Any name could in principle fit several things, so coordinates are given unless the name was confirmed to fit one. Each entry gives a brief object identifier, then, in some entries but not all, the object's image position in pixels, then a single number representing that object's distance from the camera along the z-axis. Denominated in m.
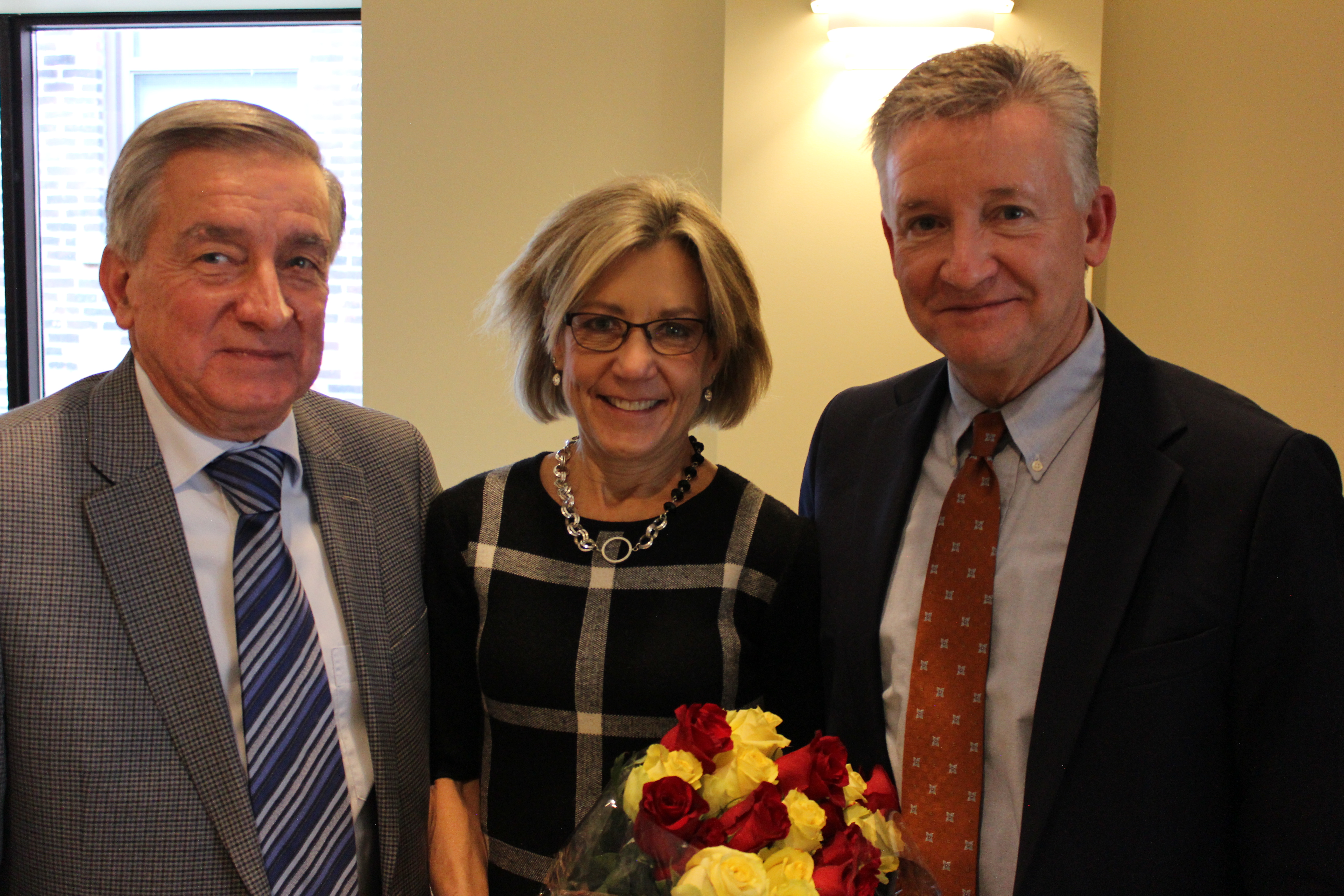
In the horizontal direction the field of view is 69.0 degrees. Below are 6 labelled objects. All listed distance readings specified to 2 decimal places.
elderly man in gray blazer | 1.26
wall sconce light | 2.68
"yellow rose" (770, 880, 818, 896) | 0.99
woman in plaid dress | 1.60
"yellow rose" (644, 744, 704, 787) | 1.09
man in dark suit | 1.28
